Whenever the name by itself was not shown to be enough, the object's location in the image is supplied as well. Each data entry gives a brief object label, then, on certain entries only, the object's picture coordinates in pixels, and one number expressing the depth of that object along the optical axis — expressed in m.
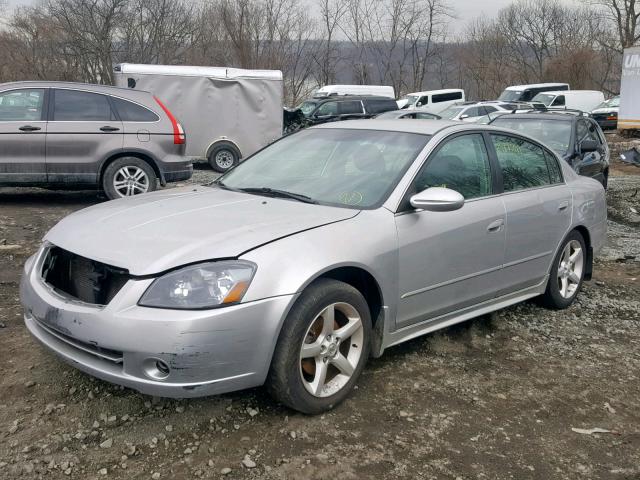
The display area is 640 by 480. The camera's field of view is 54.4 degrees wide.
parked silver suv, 8.09
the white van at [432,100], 30.41
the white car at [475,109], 23.19
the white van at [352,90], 29.70
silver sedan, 2.81
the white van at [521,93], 33.00
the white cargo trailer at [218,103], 14.08
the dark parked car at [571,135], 8.93
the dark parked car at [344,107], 21.31
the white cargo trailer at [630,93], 21.58
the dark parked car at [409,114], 17.91
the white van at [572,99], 30.67
